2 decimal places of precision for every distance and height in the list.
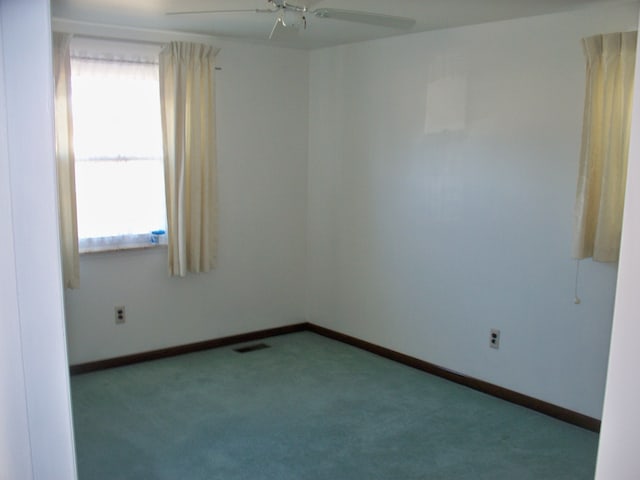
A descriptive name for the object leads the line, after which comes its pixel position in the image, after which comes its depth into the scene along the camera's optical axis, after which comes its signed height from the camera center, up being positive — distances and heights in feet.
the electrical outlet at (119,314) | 13.74 -3.74
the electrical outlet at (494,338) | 12.38 -3.77
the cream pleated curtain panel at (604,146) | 9.73 +0.20
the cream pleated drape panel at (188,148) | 13.47 +0.09
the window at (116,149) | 12.63 +0.06
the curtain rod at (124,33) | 12.31 +2.58
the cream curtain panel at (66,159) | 11.85 -0.17
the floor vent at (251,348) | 15.12 -4.97
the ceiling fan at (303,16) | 8.87 +2.15
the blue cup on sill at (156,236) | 13.97 -1.96
